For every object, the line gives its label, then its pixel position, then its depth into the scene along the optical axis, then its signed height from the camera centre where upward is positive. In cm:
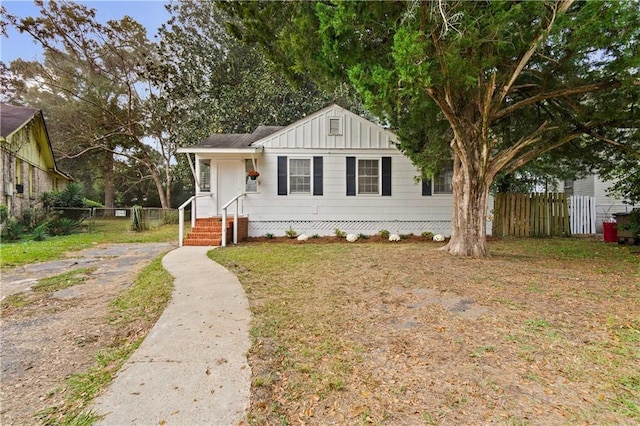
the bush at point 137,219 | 1340 -27
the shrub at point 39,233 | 1071 -67
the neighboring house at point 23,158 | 1200 +245
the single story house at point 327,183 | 1068 +97
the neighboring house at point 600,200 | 1280 +42
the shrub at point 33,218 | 1179 -18
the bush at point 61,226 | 1209 -49
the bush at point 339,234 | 1078 -76
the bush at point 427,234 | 1082 -78
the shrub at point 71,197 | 1388 +73
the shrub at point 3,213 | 1041 +2
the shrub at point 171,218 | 1638 -27
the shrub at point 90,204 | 1490 +53
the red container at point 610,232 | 962 -67
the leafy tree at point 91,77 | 1678 +848
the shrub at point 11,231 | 1049 -58
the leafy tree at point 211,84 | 1730 +749
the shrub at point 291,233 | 1073 -71
